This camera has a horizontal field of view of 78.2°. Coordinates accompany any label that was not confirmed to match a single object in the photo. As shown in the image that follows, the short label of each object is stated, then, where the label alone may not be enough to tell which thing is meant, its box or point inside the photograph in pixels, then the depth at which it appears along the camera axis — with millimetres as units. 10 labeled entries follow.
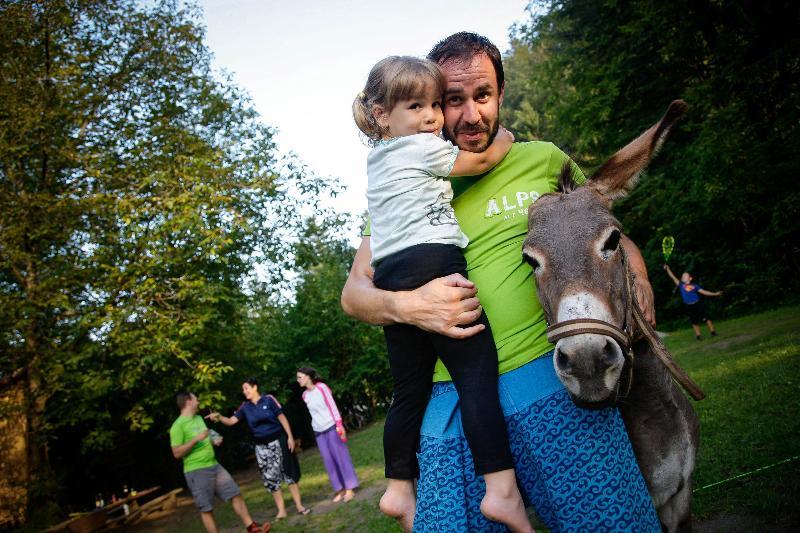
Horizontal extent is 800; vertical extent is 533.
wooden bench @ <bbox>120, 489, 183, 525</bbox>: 14430
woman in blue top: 9766
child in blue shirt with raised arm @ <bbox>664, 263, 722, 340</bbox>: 15016
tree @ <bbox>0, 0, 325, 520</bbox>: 10930
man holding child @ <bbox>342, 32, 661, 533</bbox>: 1751
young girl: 1793
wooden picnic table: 11632
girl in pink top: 10000
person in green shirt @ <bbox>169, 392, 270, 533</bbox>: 8594
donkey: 1700
